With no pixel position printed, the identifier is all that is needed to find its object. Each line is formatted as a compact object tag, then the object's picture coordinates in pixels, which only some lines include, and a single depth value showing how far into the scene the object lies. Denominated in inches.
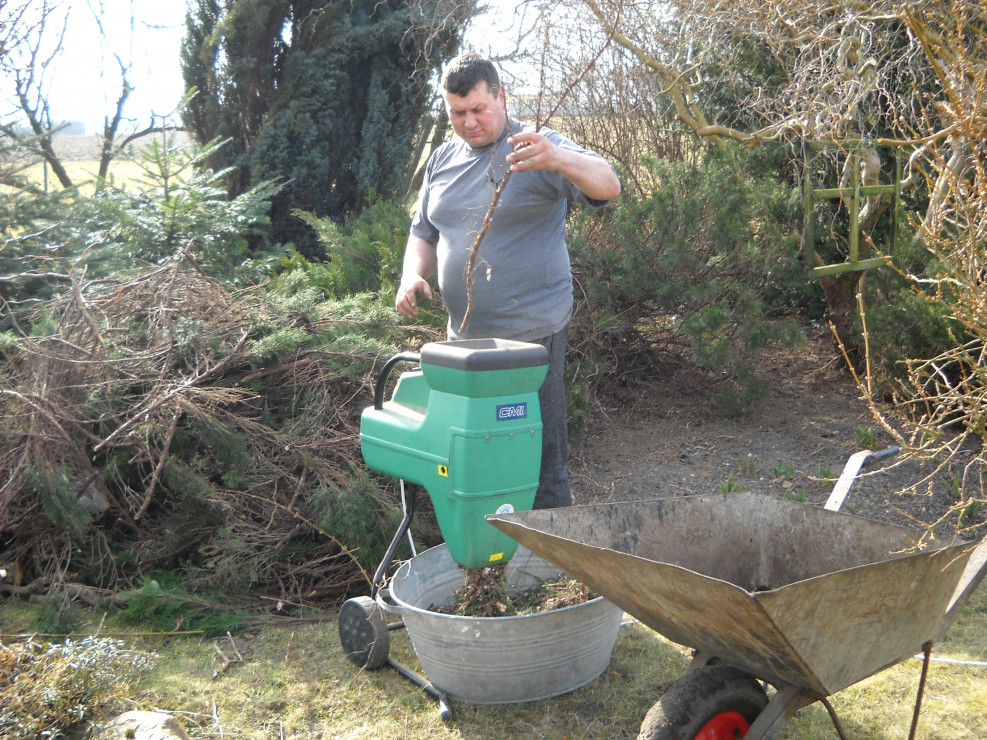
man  111.7
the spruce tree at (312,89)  276.1
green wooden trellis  206.2
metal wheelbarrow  72.3
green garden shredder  95.1
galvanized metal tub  101.7
